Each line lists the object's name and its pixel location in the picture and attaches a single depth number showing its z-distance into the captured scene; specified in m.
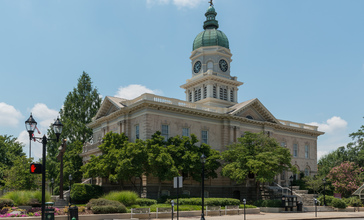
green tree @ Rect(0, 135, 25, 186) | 58.41
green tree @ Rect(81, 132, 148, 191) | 37.12
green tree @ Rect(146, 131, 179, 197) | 36.97
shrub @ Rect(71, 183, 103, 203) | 40.78
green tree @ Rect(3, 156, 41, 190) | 52.40
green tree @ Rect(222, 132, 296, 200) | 39.94
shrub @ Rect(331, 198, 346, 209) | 42.19
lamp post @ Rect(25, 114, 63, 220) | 16.95
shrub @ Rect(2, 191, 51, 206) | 29.22
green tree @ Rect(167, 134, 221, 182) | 39.53
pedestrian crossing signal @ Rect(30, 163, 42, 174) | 17.31
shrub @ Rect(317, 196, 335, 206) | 43.56
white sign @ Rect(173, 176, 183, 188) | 23.08
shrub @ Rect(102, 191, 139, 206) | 31.55
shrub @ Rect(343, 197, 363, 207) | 43.50
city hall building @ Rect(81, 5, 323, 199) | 42.56
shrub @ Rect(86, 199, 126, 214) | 27.02
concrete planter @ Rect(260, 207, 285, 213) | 38.53
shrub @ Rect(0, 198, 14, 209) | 27.56
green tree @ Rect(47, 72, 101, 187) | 55.65
